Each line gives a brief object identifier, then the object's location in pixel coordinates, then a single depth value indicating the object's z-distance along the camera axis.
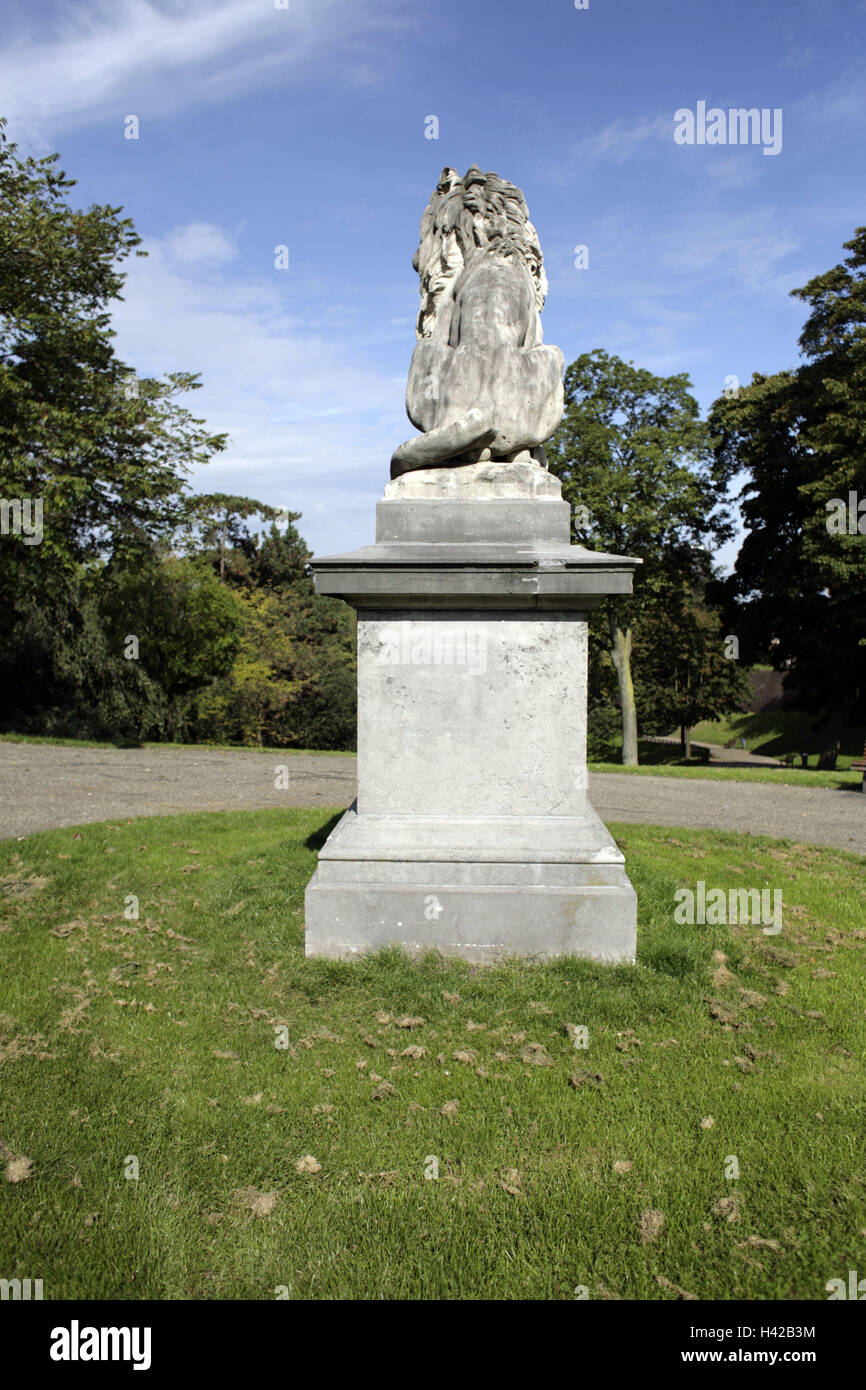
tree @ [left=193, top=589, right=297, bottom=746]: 28.88
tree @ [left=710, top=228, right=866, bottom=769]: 17.81
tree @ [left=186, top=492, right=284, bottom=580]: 37.42
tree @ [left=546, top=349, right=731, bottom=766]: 21.94
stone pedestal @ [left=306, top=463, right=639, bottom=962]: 4.47
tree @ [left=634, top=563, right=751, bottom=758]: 29.45
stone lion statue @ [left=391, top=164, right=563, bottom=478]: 5.02
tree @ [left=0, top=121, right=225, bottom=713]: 14.60
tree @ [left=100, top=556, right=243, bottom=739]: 24.06
